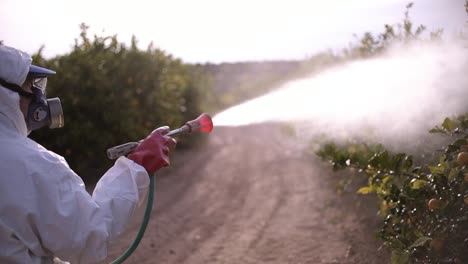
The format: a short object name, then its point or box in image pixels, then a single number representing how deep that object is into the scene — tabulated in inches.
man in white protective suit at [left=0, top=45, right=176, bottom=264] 96.5
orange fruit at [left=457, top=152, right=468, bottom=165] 132.7
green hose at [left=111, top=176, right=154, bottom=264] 125.8
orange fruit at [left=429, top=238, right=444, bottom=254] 140.3
